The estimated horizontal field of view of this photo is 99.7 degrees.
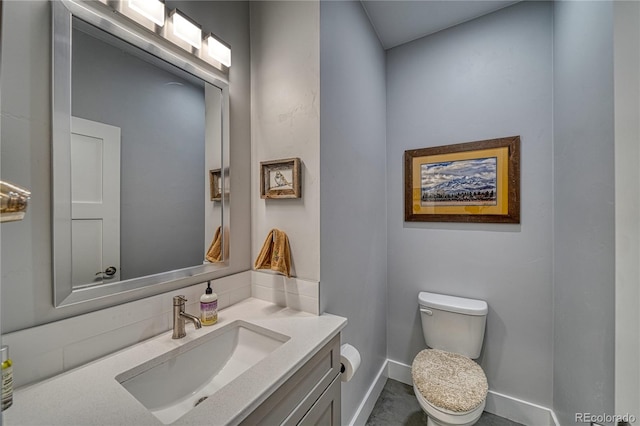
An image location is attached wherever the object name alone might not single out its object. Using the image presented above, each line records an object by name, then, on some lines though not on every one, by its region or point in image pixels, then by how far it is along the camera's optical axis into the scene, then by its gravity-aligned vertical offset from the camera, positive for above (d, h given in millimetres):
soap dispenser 1144 -412
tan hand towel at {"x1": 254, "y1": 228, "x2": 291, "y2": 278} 1290 -206
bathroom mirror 877 +211
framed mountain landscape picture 1724 +204
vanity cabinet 816 -638
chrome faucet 1038 -414
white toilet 1309 -884
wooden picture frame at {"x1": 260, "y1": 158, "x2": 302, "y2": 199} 1299 +170
